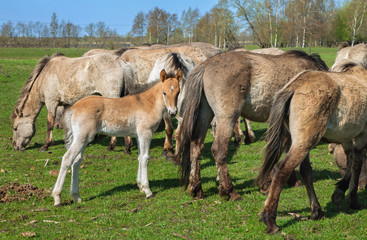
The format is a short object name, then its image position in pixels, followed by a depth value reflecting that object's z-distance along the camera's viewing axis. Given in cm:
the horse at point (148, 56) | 1152
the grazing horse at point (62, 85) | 1048
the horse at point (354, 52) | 1208
